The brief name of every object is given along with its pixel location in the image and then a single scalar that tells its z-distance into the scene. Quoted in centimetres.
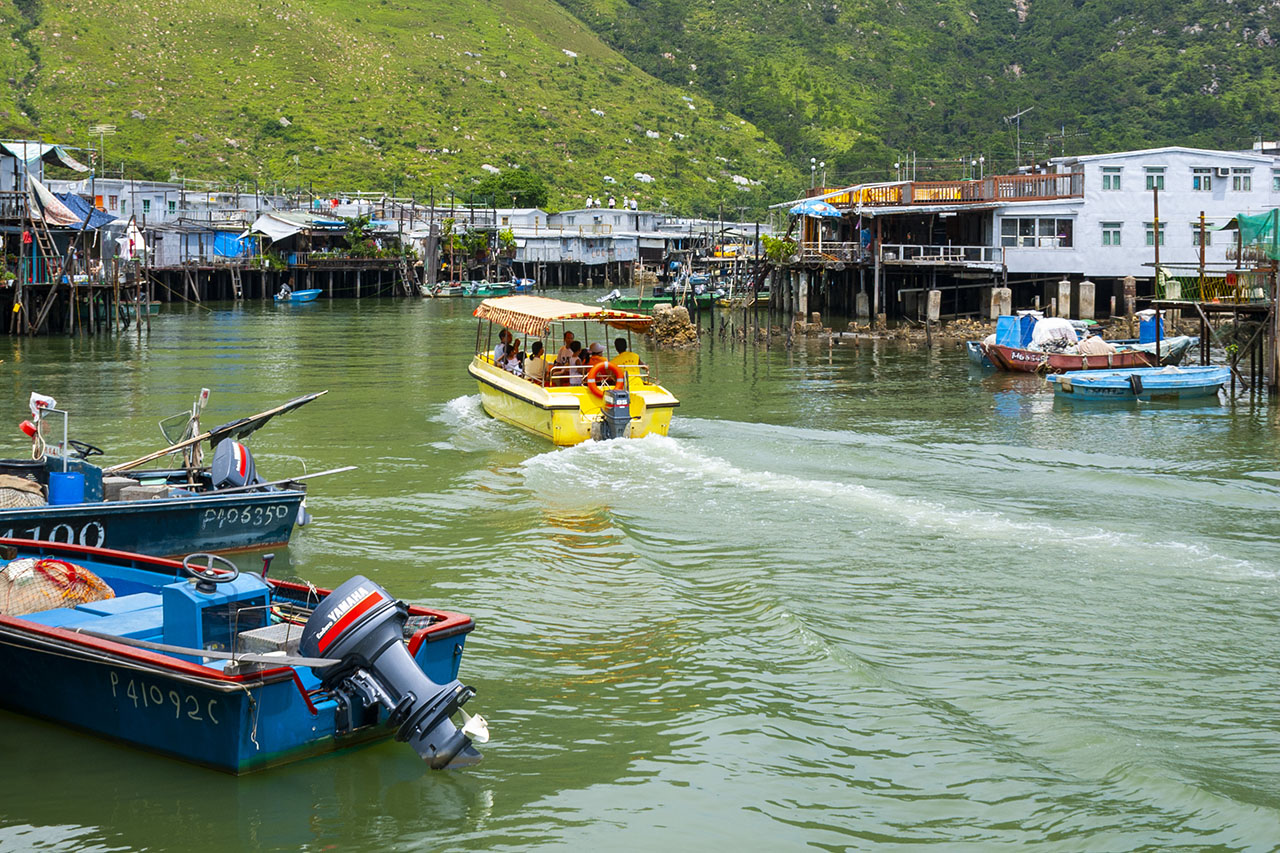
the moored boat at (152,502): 1554
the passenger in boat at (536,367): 2756
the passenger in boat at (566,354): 2702
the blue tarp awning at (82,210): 5793
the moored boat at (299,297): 7869
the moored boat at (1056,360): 3797
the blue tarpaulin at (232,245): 8519
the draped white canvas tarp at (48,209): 4937
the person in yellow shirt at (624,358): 2638
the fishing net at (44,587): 1206
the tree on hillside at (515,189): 11719
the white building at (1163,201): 5325
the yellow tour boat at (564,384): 2445
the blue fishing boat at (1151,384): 3384
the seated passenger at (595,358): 2685
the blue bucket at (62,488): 1602
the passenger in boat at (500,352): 2972
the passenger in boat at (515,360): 2875
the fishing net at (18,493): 1559
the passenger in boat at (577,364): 2622
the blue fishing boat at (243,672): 1020
